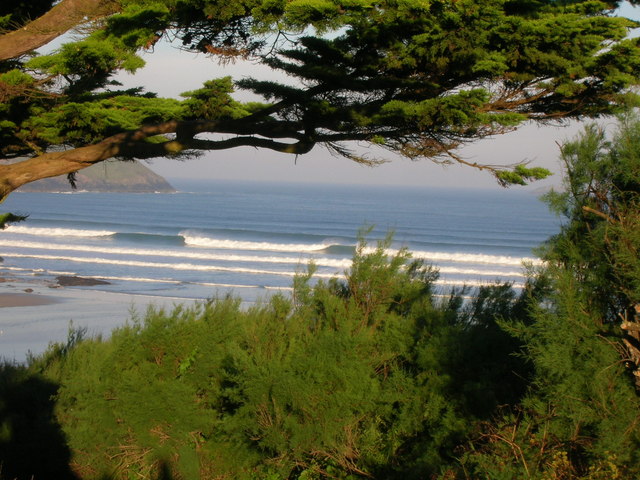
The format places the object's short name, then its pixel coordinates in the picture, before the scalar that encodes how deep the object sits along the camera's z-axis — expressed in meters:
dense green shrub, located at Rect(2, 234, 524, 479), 11.84
